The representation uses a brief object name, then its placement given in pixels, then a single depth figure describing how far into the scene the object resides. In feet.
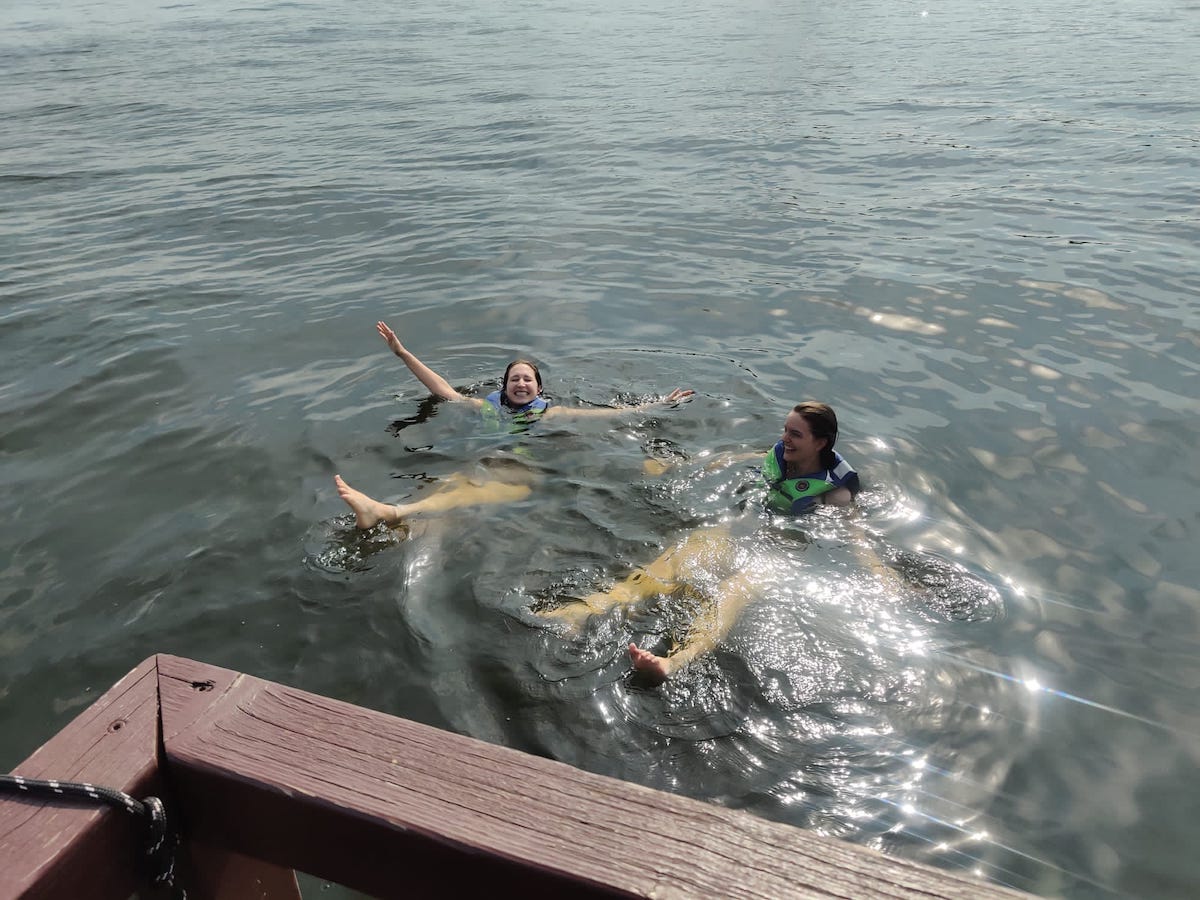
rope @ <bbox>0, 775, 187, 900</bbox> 5.57
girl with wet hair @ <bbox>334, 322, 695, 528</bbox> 20.15
